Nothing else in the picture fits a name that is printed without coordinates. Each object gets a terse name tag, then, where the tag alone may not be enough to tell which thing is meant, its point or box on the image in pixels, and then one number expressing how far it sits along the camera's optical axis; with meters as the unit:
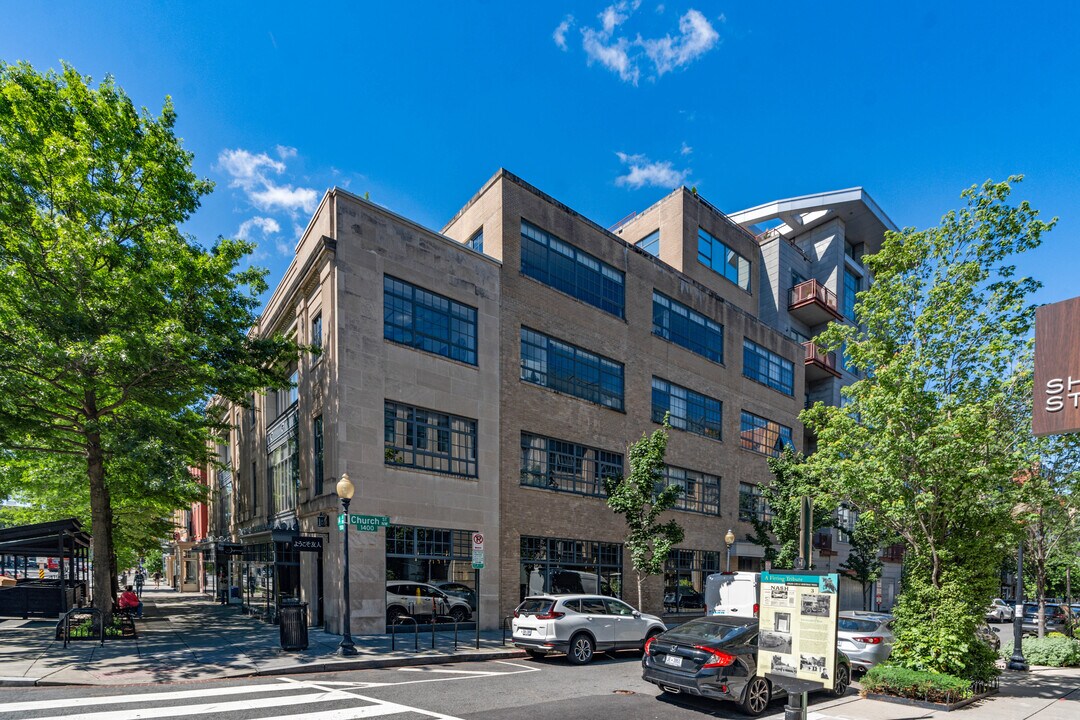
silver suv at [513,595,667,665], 14.71
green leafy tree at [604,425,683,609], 22.66
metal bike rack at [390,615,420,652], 15.43
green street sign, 15.71
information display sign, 7.95
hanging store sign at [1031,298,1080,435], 5.34
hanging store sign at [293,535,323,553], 17.61
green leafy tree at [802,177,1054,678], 12.40
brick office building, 19.25
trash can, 14.65
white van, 20.39
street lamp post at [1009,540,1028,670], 15.60
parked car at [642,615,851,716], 10.44
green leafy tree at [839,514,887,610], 32.66
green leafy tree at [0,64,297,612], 15.73
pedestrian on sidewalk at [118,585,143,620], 20.86
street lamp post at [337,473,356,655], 14.51
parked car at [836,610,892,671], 14.25
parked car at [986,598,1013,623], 39.12
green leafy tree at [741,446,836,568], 27.53
